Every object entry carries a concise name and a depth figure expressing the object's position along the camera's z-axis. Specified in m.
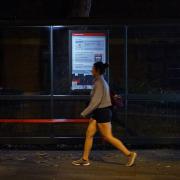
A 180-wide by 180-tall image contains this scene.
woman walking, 8.62
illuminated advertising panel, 10.27
